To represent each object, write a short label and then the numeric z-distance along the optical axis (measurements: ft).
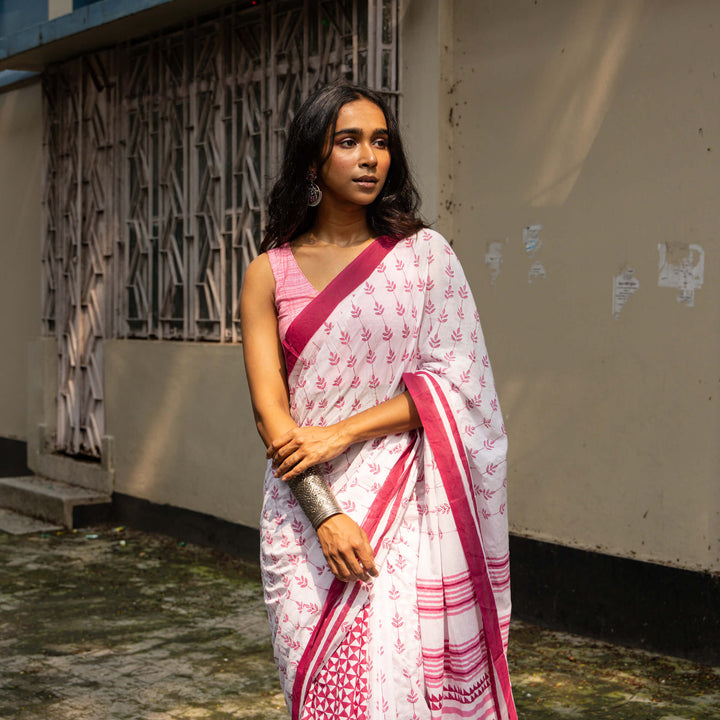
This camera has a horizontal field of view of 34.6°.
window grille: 21.25
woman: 8.43
